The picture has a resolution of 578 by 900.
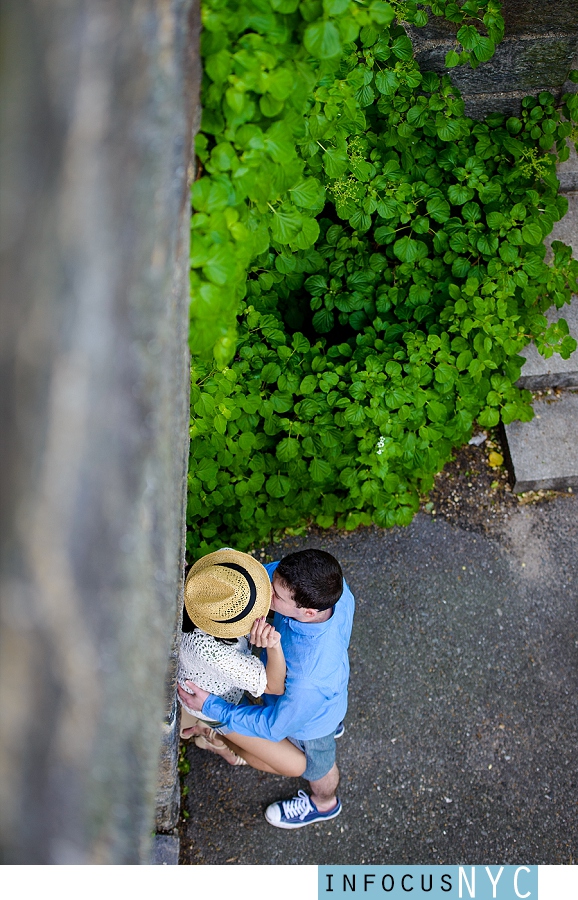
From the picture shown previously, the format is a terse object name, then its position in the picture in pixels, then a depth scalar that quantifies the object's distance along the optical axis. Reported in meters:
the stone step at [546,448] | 4.09
